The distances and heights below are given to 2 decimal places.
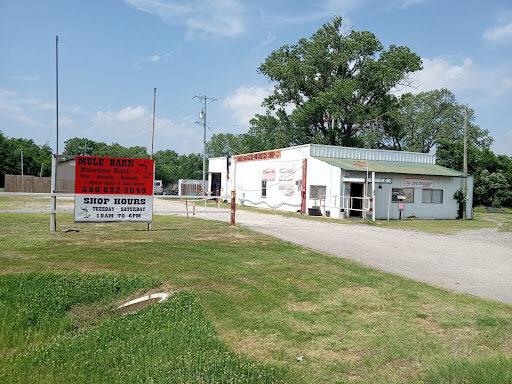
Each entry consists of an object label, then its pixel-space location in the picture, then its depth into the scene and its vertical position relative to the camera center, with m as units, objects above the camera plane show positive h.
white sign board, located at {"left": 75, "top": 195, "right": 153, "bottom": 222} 14.96 -0.74
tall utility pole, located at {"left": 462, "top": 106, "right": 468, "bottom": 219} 33.88 -0.10
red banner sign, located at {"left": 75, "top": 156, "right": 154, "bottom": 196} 15.02 +0.25
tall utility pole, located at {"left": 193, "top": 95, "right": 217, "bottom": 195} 58.81 +8.12
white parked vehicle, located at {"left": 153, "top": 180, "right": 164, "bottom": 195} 65.00 -0.27
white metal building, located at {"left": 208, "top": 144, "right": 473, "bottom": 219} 29.36 +0.47
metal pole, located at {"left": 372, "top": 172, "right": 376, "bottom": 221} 26.73 -0.31
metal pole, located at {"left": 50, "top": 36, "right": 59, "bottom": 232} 14.36 -0.11
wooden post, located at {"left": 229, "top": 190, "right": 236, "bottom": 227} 18.05 -0.89
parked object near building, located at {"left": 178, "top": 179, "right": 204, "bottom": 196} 60.32 -0.17
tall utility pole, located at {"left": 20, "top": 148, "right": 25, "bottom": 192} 55.18 -0.42
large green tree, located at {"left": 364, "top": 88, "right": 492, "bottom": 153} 69.56 +9.63
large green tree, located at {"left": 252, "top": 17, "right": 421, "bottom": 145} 50.47 +11.32
